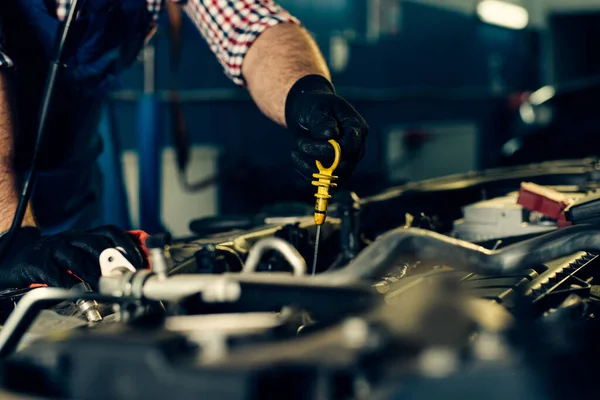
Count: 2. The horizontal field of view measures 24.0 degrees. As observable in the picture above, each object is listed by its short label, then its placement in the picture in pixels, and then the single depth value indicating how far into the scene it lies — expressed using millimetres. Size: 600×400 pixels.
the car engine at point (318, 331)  872
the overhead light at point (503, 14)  7164
